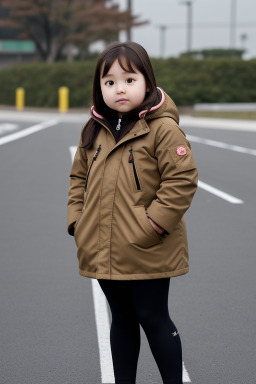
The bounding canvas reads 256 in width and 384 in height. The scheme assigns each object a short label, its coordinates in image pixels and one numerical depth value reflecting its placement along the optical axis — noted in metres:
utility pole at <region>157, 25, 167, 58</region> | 71.00
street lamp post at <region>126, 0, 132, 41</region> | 48.66
